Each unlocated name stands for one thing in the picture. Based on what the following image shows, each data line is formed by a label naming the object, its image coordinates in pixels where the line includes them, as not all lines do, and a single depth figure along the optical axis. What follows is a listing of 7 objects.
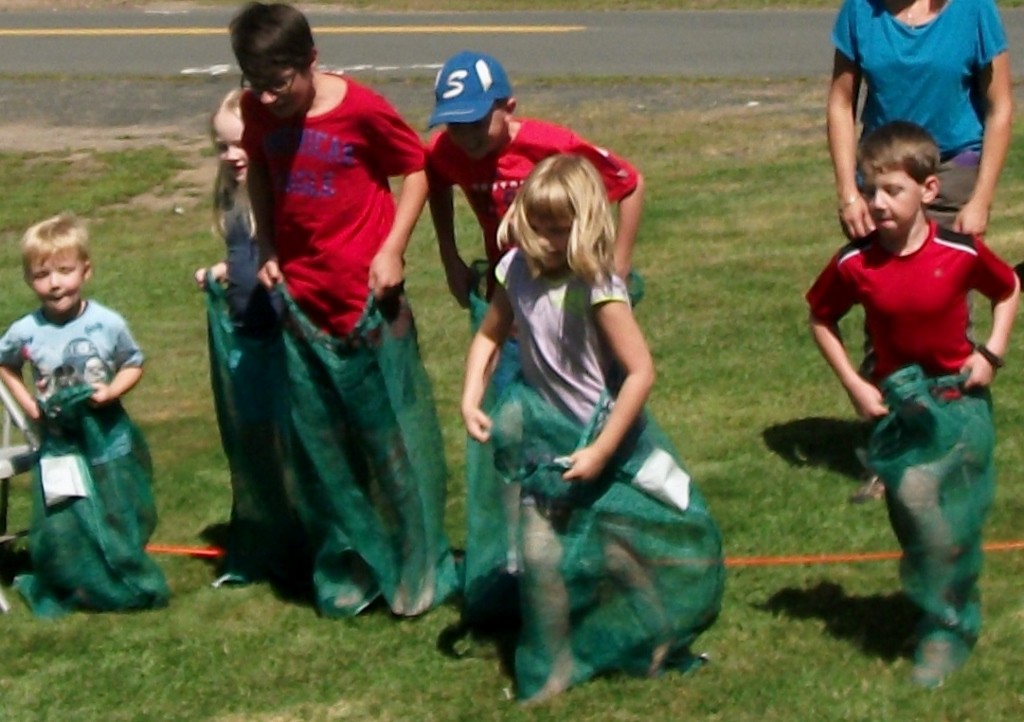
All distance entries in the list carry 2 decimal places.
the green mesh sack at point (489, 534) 5.15
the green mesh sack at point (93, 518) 5.43
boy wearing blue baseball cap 4.90
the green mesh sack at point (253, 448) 5.67
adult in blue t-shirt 5.70
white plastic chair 5.62
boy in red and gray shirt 4.62
